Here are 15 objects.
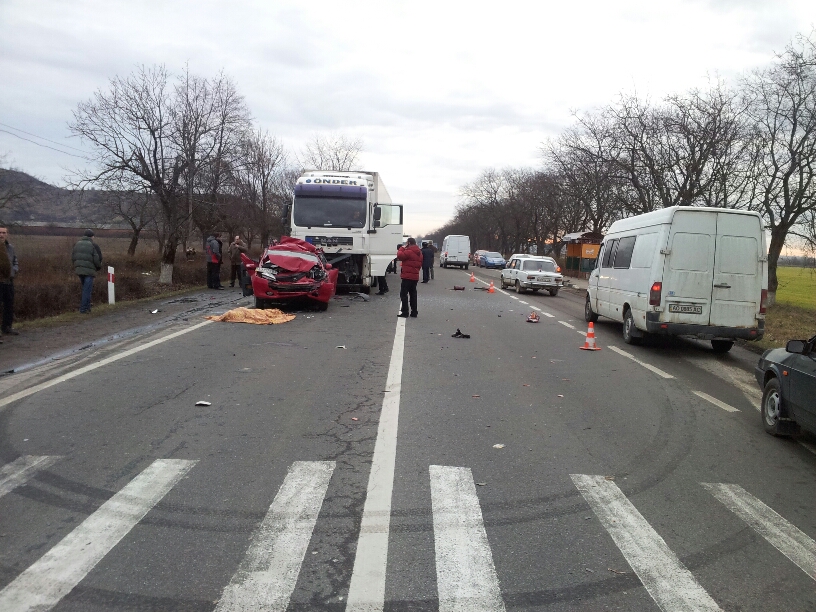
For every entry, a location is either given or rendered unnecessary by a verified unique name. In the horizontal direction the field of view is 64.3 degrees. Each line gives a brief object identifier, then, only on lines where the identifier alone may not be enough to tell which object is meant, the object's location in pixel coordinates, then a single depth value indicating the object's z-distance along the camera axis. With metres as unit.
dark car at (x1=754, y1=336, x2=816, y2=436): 5.78
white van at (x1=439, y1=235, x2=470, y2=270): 54.75
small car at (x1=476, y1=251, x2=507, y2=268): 59.94
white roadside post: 16.69
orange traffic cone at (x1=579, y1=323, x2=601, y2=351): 11.81
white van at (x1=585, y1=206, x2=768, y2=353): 11.17
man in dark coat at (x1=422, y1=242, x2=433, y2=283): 30.93
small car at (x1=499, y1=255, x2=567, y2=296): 26.73
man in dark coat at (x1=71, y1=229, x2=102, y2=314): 14.47
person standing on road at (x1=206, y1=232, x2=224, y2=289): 21.91
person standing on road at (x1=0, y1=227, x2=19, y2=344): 10.88
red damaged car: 15.66
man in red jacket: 14.99
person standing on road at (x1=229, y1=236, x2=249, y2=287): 23.42
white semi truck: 20.06
